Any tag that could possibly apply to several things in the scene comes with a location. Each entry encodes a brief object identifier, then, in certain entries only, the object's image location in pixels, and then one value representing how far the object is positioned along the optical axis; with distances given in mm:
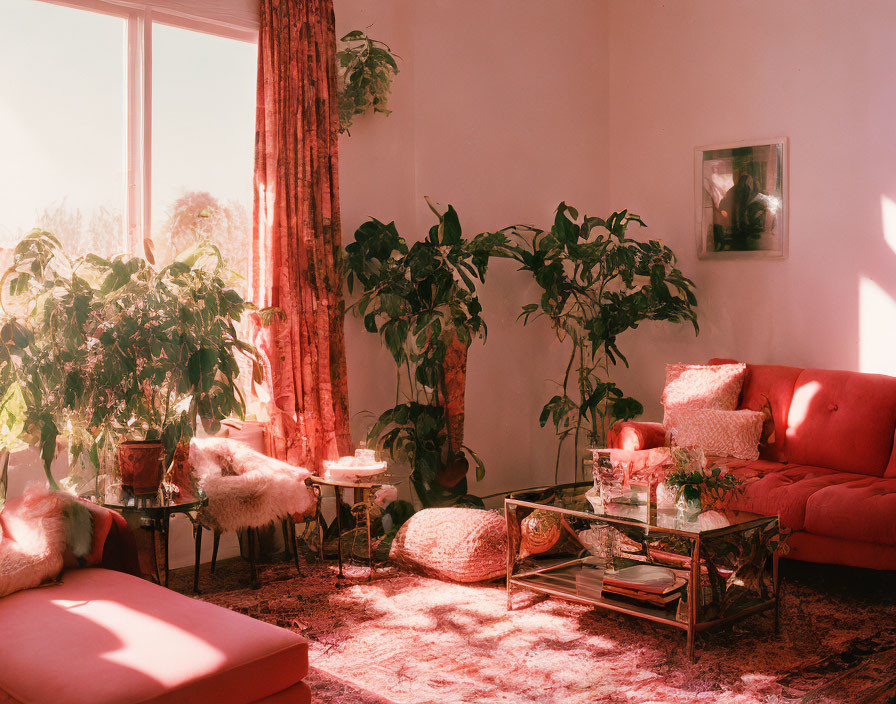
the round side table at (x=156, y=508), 3469
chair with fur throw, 3838
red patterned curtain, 4609
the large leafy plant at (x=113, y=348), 3467
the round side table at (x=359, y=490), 4180
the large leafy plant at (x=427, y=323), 4871
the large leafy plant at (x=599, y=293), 5402
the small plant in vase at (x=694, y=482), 3484
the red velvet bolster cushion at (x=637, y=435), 4867
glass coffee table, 3270
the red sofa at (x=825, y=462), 3834
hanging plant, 4953
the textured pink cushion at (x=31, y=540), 2729
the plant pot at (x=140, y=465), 3609
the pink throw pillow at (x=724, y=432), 4746
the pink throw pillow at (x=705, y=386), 4949
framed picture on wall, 5441
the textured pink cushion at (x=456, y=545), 4125
